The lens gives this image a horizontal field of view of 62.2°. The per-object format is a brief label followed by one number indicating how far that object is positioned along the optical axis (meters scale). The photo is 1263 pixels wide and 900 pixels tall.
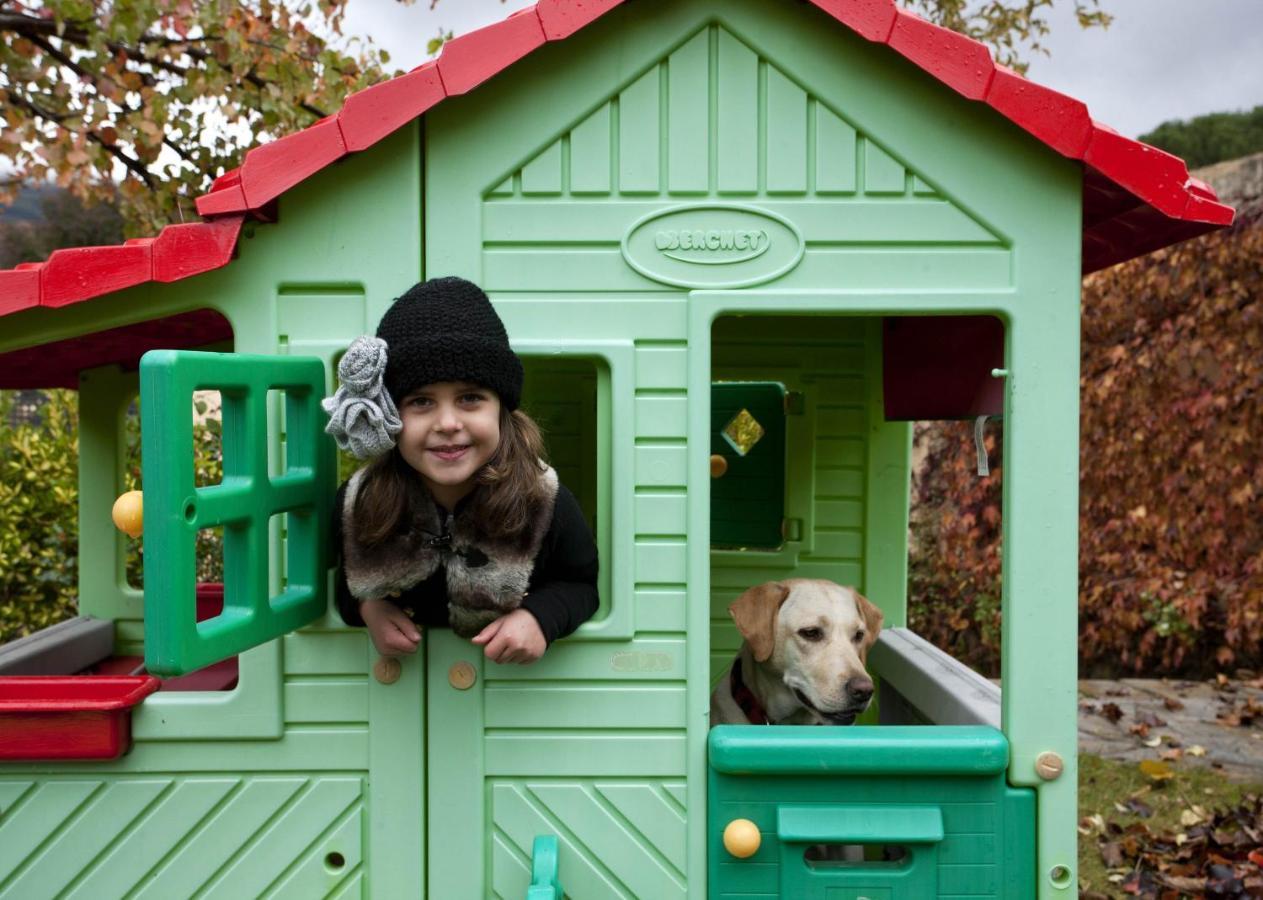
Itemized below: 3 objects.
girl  2.19
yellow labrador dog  2.88
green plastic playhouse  2.44
